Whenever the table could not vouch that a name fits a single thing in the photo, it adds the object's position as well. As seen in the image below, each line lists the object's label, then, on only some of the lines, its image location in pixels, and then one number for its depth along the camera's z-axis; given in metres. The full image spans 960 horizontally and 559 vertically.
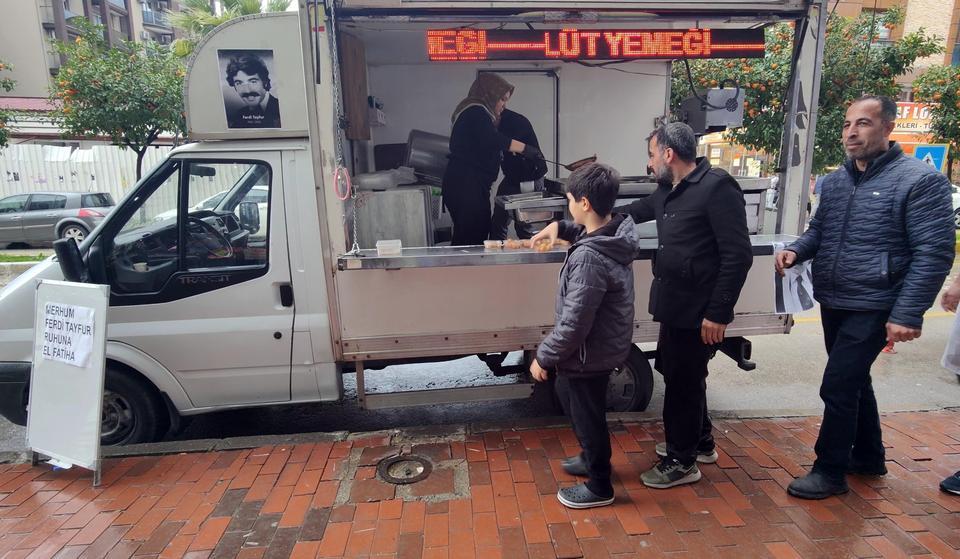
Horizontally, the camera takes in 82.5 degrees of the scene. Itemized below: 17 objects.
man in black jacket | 2.67
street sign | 10.15
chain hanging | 3.04
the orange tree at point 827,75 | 7.64
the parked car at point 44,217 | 13.55
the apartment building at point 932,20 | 23.61
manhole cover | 3.22
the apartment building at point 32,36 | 28.03
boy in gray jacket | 2.54
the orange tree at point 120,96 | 11.10
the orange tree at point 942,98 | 10.92
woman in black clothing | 4.36
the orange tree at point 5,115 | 11.75
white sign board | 3.16
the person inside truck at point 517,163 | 5.05
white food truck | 3.21
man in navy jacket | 2.55
